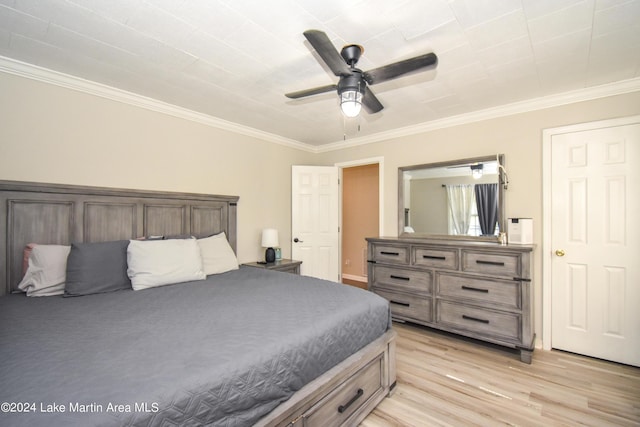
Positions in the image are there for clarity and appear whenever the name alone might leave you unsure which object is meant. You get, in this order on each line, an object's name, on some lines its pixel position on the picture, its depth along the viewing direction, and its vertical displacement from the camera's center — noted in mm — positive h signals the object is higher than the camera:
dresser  2664 -732
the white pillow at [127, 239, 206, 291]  2248 -395
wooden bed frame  1527 -134
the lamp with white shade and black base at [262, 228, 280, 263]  3738 -353
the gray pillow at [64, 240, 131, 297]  2055 -404
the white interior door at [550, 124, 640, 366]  2527 -245
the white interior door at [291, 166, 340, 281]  4430 -93
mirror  3221 +205
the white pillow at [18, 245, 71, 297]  2027 -420
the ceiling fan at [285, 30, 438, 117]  1507 +840
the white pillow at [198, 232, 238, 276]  2799 -408
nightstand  3529 -624
